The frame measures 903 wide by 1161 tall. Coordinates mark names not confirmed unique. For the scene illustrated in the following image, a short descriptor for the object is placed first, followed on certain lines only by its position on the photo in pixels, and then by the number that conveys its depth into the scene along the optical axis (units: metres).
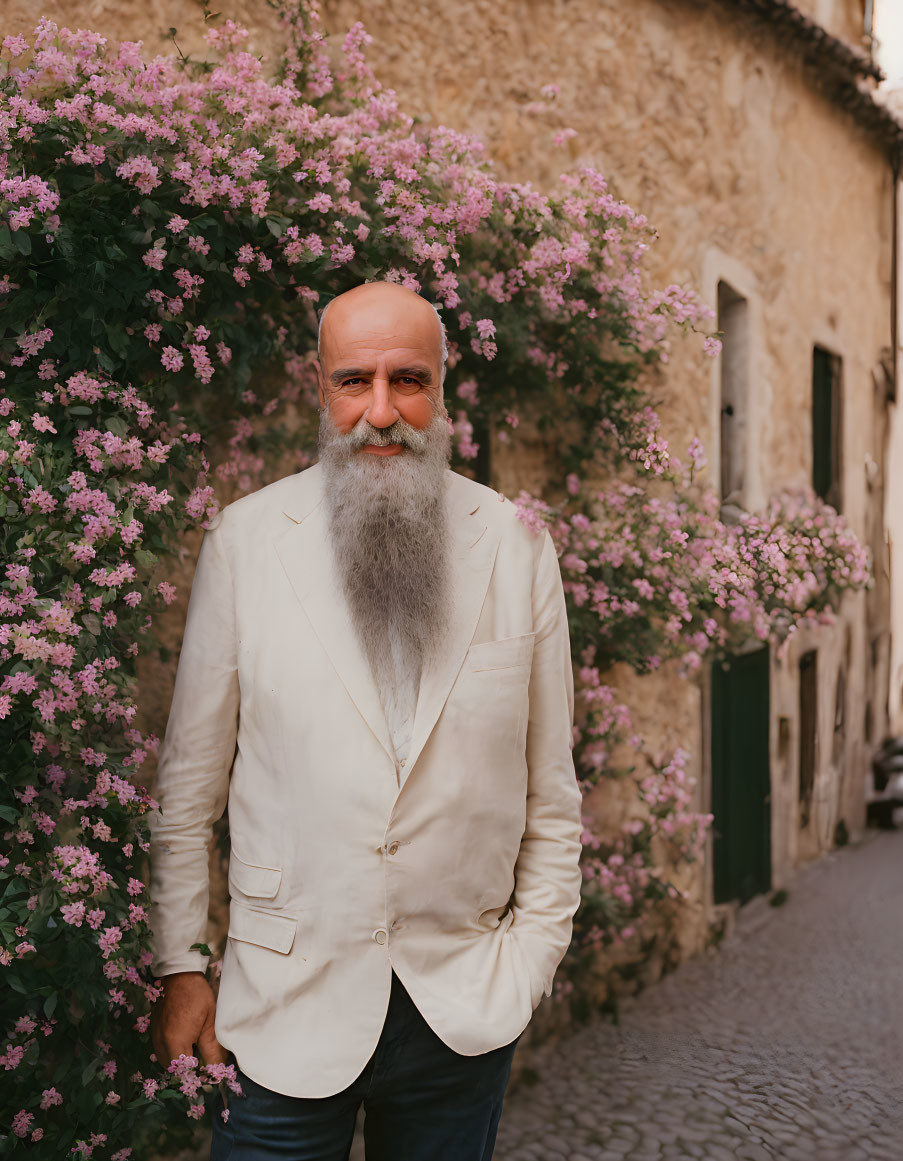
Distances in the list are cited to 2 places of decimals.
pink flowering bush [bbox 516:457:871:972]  4.25
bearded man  2.07
